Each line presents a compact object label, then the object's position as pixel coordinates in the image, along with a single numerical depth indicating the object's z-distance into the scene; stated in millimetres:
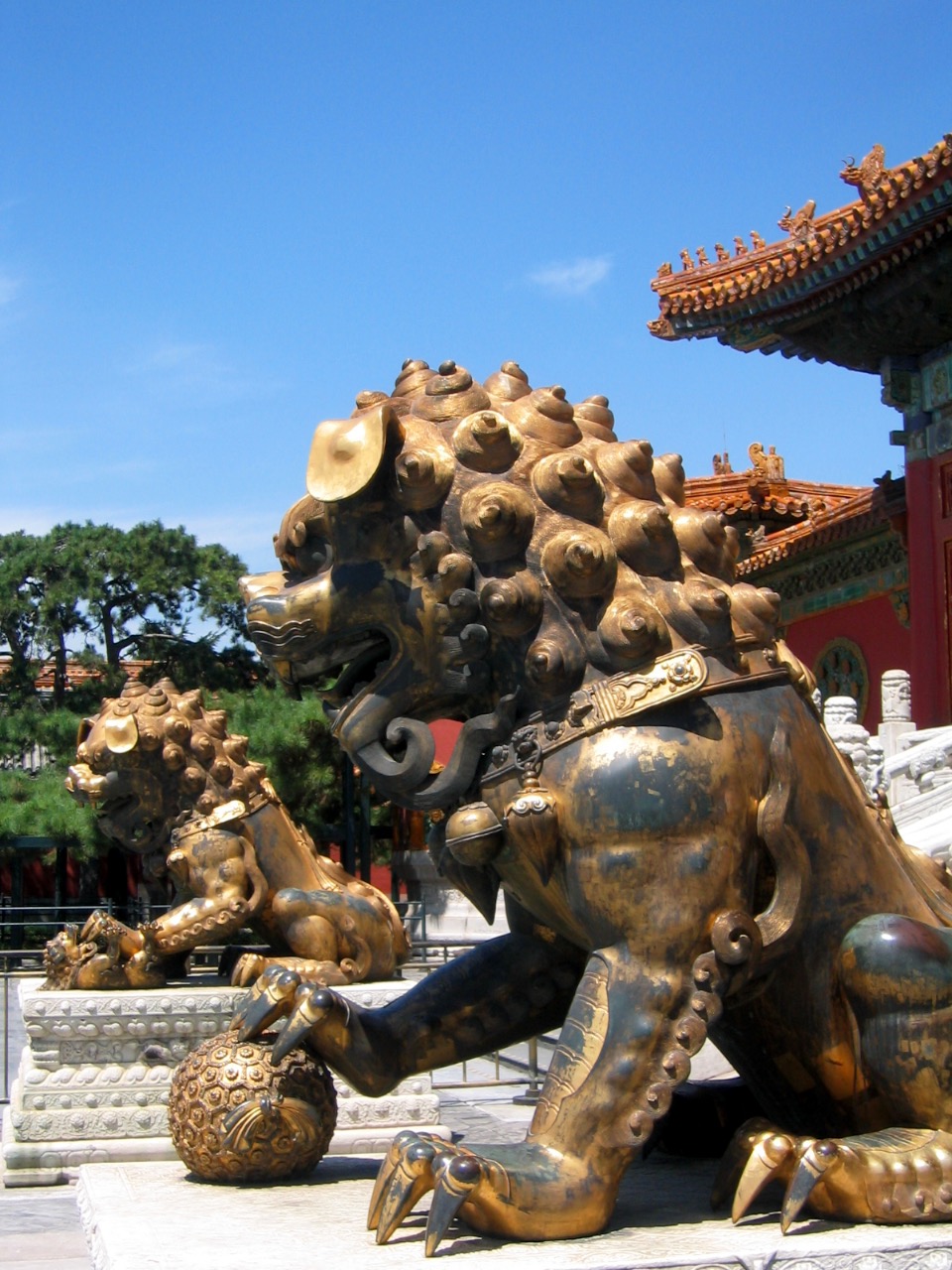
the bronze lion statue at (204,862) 4891
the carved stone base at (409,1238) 1877
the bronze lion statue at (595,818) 2000
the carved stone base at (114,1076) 4691
